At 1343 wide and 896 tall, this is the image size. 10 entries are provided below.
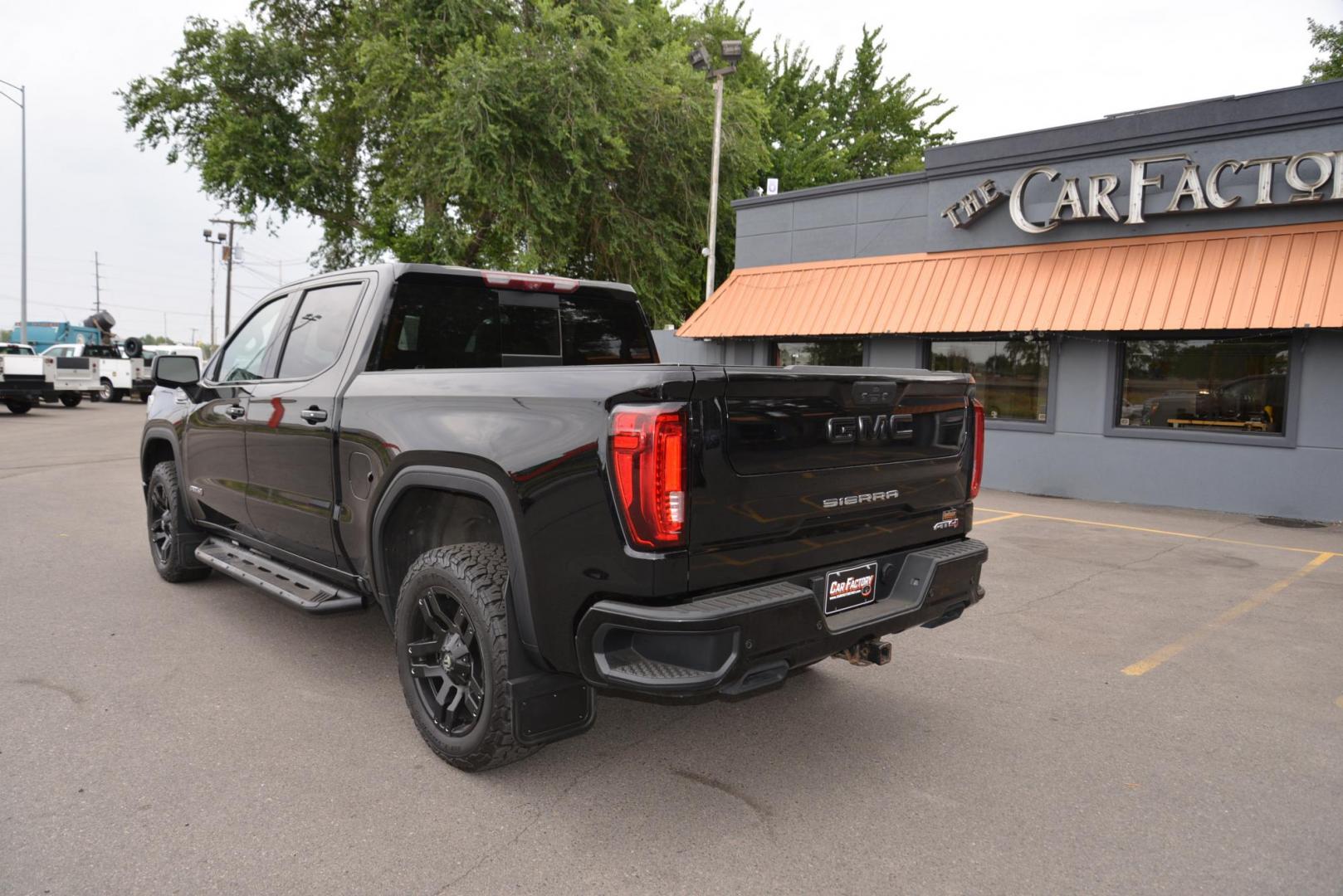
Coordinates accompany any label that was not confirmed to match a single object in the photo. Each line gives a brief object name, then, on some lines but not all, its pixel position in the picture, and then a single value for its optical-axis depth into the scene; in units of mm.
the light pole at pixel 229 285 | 48575
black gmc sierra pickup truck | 2658
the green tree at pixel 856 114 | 33562
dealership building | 10117
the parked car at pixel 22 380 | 21312
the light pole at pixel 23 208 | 31250
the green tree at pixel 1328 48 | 29016
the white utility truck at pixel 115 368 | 28844
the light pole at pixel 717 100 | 17328
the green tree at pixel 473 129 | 18375
